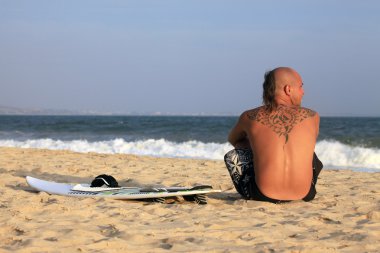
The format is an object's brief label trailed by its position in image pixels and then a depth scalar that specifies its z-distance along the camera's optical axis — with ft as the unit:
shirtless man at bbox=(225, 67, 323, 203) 29.66
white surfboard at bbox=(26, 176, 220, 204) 33.55
